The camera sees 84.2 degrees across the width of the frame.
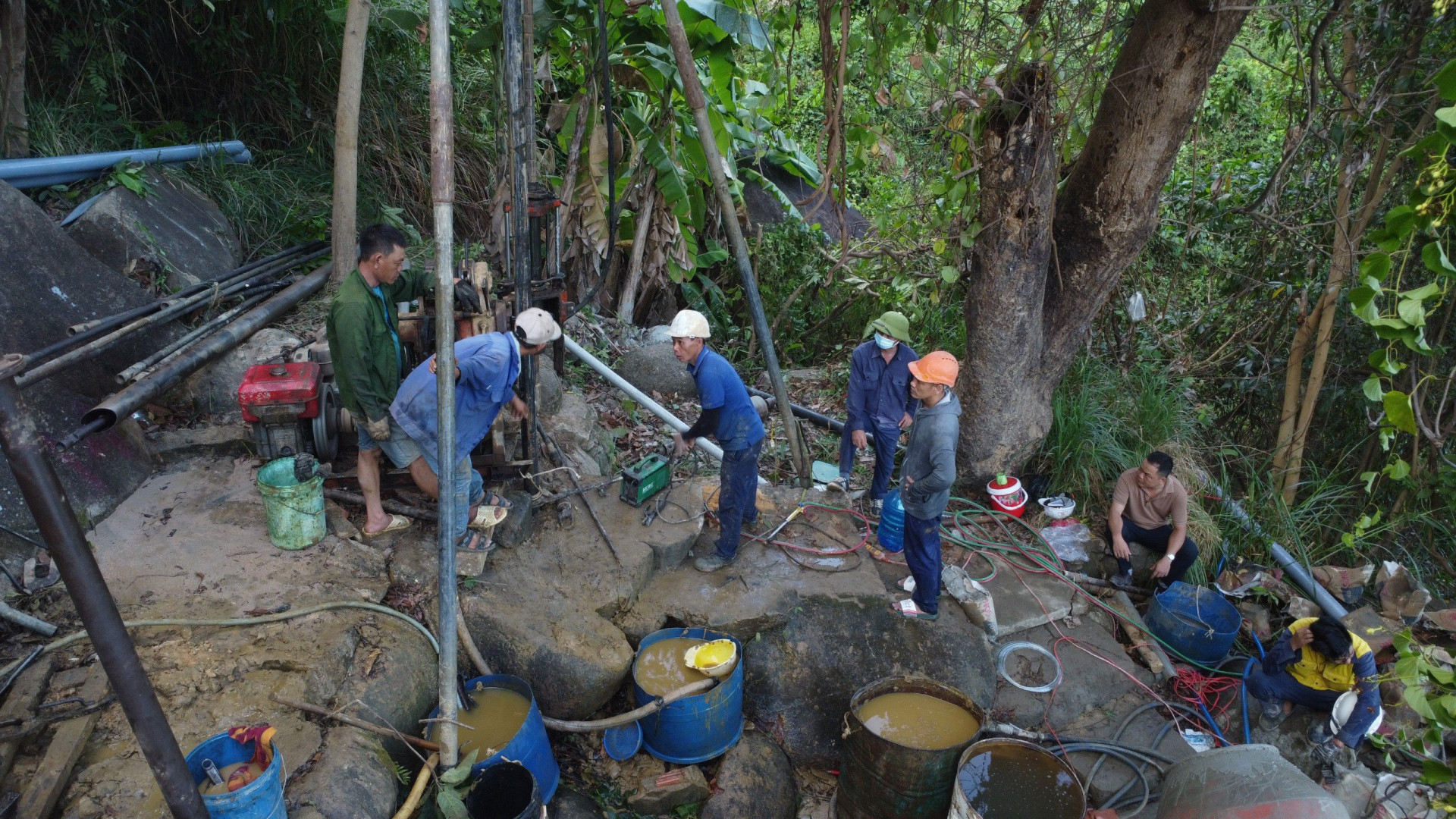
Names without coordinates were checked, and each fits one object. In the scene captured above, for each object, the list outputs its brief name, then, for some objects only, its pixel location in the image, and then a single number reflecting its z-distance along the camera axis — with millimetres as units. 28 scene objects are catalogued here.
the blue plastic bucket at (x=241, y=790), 2857
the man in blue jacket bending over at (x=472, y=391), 4328
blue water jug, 5652
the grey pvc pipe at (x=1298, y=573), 5926
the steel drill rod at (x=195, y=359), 4215
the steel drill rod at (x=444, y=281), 3086
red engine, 4664
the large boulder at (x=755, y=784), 4477
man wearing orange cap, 4676
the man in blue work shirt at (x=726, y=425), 4875
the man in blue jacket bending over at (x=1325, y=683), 4621
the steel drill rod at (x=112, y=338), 4199
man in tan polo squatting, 5836
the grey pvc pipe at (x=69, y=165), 5992
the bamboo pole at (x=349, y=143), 5750
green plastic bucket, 4434
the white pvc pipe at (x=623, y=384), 7004
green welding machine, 5602
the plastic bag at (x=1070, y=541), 6172
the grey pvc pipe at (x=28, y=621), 3777
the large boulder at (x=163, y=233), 6062
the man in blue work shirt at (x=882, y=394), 5973
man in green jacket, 4395
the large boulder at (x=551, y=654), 4512
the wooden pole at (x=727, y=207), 4747
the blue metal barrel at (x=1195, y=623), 5547
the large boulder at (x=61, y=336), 4602
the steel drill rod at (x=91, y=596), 2143
